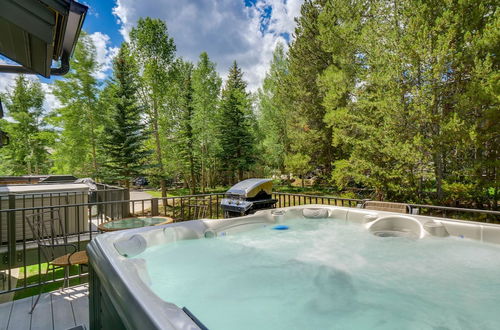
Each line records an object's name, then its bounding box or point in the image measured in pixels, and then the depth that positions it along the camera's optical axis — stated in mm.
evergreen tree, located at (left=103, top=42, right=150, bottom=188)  10703
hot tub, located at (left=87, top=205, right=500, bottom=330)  1619
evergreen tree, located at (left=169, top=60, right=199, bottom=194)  13266
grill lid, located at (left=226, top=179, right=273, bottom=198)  4609
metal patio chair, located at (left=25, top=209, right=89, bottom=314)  2578
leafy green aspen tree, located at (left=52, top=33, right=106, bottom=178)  11516
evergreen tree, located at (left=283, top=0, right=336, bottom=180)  13570
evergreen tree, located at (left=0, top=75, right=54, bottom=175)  15195
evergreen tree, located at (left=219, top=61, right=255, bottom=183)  13773
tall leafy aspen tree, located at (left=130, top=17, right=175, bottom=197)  11516
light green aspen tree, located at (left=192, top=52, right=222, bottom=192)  12914
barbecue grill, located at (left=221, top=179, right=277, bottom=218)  4567
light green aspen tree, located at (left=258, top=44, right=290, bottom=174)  15430
